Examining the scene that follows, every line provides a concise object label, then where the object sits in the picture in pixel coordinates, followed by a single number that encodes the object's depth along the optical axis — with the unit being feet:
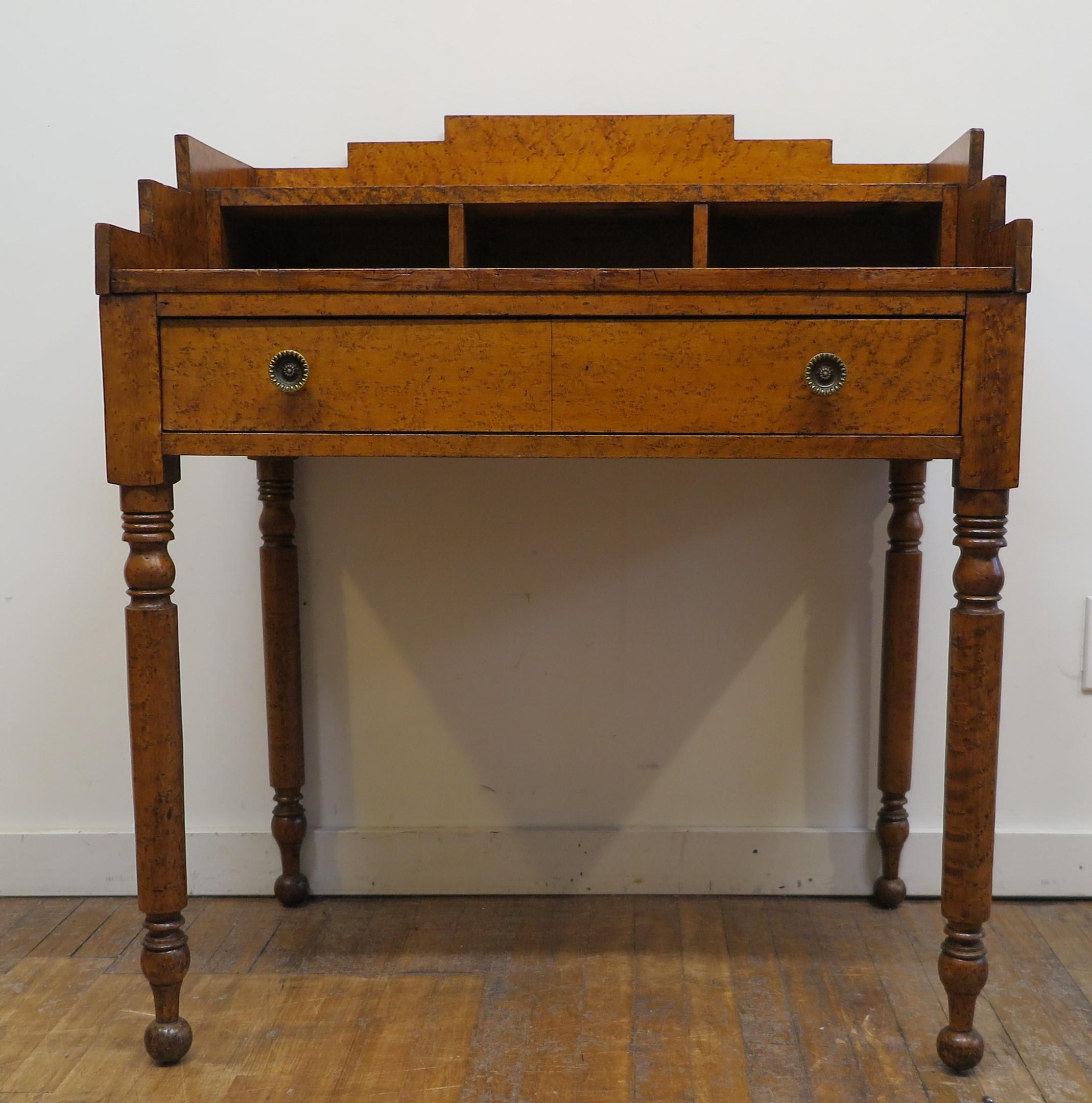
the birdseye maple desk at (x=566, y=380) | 3.30
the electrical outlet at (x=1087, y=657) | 4.89
